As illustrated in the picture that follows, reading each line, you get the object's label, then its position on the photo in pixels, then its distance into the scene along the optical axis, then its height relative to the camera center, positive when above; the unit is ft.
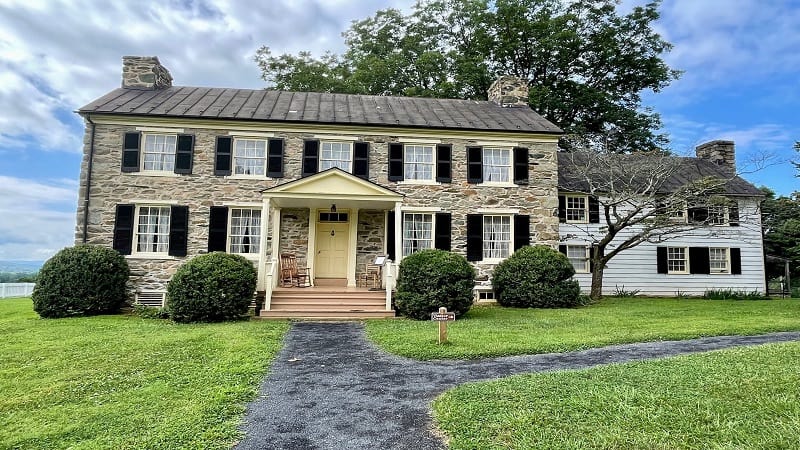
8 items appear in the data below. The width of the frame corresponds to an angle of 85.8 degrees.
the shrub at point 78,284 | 34.45 -2.34
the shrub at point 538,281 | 39.70 -1.66
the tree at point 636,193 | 46.50 +8.38
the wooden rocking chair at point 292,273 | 40.34 -1.34
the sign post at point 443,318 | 23.11 -3.05
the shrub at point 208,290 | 32.07 -2.47
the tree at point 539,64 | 73.36 +34.99
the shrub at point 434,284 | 33.14 -1.79
